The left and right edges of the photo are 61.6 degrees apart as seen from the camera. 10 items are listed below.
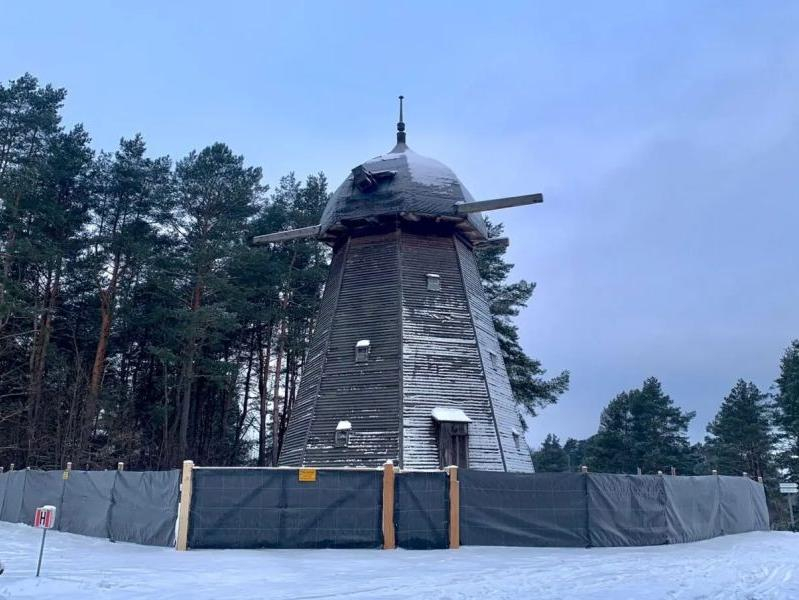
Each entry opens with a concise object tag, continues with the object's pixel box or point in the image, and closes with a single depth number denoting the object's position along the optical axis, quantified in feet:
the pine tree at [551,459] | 253.67
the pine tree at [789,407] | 116.16
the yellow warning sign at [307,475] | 35.99
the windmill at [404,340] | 52.11
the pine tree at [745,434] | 134.72
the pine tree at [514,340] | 97.14
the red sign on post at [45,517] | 25.13
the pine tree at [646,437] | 146.41
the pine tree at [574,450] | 311.15
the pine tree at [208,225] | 89.86
